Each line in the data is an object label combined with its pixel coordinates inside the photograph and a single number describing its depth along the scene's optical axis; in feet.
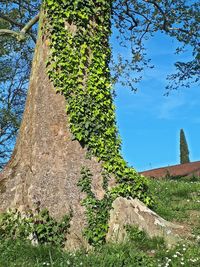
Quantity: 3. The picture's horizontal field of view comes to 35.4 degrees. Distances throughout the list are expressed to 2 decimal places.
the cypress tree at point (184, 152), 128.56
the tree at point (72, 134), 20.66
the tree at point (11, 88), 68.35
